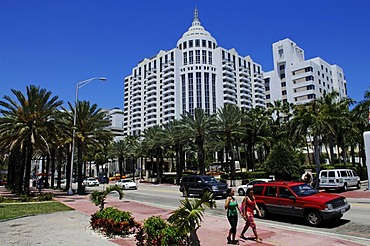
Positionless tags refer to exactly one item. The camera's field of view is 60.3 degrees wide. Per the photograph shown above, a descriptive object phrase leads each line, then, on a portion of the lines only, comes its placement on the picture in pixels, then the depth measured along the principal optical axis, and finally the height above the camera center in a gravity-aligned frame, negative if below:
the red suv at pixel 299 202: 12.03 -1.38
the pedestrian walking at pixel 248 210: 9.98 -1.31
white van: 26.94 -1.06
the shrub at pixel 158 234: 7.55 -1.55
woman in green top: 9.40 -1.34
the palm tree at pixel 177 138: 47.26 +4.86
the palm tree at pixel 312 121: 31.02 +4.50
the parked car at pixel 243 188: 27.53 -1.70
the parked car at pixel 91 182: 54.25 -1.69
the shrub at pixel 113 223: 10.38 -1.71
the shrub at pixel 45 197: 25.63 -1.96
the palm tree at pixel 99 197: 12.98 -1.02
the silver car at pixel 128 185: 41.59 -1.80
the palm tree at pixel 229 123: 42.50 +6.18
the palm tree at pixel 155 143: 54.25 +4.70
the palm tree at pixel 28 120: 28.67 +4.89
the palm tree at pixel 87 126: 34.72 +5.02
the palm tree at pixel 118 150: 74.44 +4.97
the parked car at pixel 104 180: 63.86 -1.68
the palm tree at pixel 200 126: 44.12 +5.94
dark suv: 24.50 -1.27
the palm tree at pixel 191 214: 7.08 -1.00
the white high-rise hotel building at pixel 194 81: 111.81 +32.50
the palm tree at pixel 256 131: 49.00 +5.77
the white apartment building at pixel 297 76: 95.81 +29.17
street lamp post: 31.86 +3.67
